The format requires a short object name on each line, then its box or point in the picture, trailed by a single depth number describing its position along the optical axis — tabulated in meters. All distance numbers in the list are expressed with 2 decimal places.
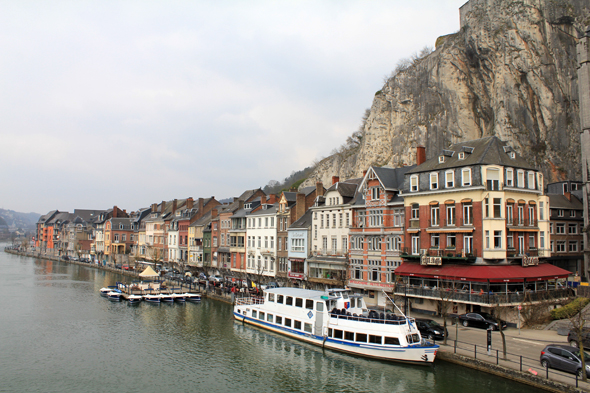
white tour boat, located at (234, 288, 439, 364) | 29.16
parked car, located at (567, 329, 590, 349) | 27.27
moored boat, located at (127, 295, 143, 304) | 55.21
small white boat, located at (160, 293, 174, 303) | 55.84
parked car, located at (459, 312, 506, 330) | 33.41
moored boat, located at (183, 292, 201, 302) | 56.44
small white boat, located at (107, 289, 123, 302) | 57.44
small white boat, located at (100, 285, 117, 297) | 60.36
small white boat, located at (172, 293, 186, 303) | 56.09
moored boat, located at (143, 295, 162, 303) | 55.70
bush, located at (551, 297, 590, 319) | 34.53
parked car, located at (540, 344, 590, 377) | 23.12
